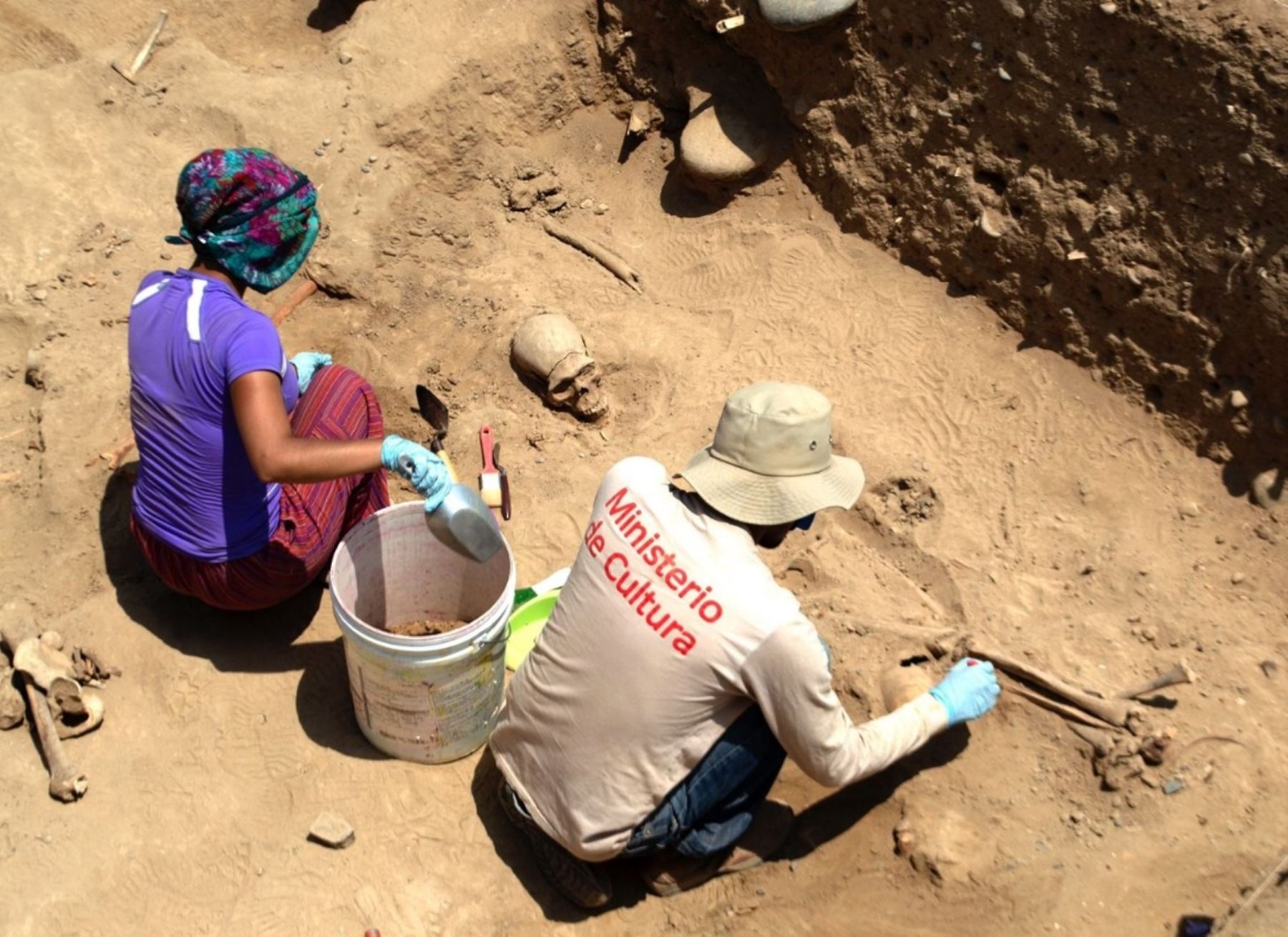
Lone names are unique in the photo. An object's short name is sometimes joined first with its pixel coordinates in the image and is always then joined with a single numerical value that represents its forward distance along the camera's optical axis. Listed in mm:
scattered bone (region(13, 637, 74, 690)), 3551
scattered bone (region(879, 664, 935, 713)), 3516
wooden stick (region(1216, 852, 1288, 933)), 2871
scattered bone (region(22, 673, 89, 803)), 3340
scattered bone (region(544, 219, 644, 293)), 5316
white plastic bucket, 3145
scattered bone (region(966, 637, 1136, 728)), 3479
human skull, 4621
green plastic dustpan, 3881
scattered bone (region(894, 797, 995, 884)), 3238
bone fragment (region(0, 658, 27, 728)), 3518
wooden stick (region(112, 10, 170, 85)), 5711
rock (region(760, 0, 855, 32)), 4922
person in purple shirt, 3082
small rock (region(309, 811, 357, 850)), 3258
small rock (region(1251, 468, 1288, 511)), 4180
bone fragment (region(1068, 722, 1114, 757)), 3434
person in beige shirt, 2613
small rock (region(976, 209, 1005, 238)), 4742
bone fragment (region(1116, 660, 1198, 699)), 3449
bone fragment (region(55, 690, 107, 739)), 3527
